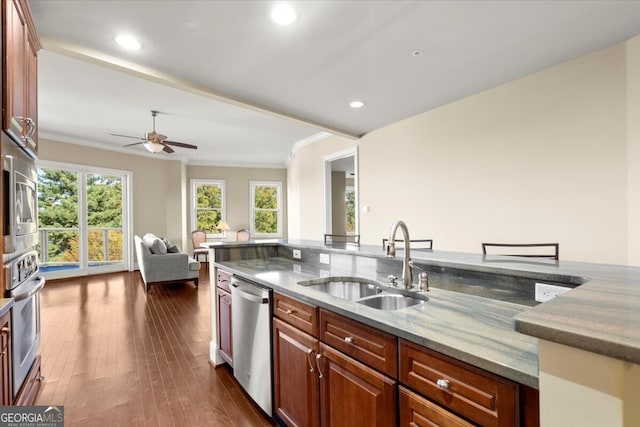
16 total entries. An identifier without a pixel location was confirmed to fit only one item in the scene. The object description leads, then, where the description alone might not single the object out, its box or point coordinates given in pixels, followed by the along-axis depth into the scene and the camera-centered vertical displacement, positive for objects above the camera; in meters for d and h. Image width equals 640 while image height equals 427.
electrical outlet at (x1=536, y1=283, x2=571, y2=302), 1.22 -0.32
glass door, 5.75 -0.04
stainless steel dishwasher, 1.84 -0.80
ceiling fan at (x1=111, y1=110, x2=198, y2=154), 4.40 +1.11
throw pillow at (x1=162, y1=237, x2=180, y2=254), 5.41 -0.58
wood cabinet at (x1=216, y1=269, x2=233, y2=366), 2.35 -0.78
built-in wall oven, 1.57 -0.53
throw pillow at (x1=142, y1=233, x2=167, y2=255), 5.16 -0.49
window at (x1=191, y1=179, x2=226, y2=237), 8.26 +0.32
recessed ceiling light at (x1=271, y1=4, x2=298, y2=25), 2.06 +1.40
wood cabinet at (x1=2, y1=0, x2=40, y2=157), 1.53 +0.81
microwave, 1.52 +0.10
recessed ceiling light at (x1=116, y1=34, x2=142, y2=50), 2.36 +1.39
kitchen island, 0.56 -0.33
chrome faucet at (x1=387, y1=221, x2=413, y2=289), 1.55 -0.20
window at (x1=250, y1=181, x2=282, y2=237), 8.83 +0.23
